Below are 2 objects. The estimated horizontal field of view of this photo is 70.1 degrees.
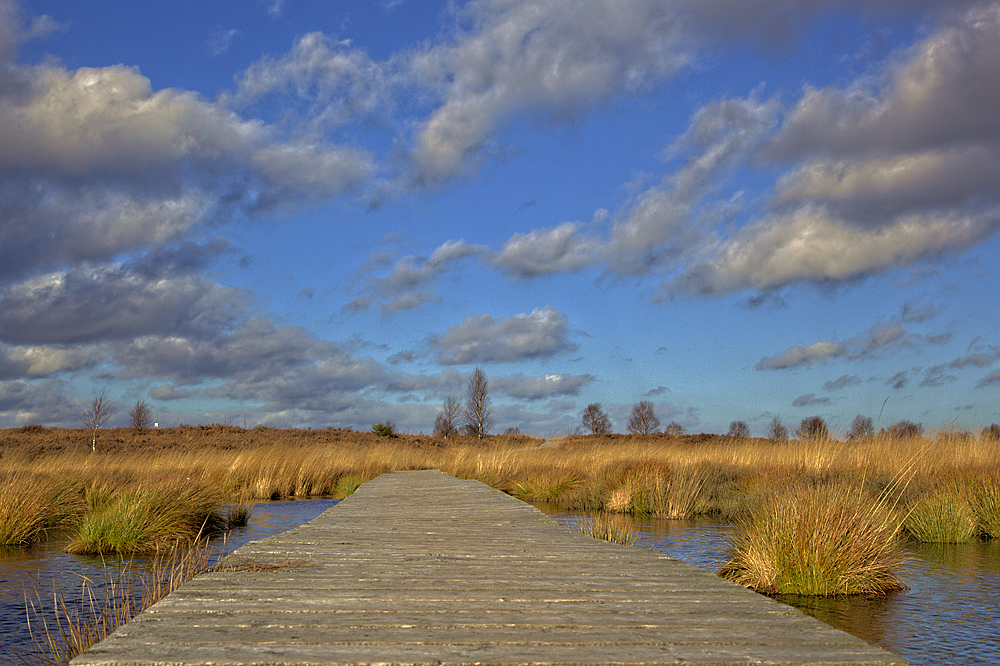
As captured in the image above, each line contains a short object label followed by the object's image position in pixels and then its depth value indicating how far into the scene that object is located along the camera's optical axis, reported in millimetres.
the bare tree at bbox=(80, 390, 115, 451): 47781
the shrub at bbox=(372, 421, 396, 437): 51500
